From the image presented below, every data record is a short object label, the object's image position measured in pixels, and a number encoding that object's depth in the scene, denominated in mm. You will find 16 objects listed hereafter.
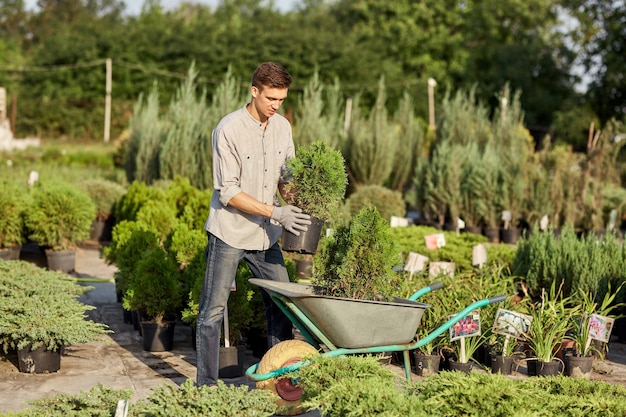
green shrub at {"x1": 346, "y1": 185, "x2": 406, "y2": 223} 11904
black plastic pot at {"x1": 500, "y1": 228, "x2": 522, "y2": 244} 11891
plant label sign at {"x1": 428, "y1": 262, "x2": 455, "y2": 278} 6699
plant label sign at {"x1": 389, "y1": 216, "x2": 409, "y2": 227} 10427
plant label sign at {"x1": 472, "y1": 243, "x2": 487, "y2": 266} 7225
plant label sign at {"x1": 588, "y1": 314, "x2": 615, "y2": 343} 5559
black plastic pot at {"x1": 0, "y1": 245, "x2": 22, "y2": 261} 9320
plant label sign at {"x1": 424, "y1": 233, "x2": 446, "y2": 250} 7875
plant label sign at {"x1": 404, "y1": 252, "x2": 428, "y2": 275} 6715
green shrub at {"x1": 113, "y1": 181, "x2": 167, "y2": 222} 9461
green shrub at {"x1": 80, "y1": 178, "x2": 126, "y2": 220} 11750
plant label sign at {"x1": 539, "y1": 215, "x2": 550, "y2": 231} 8975
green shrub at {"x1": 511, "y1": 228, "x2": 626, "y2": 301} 6863
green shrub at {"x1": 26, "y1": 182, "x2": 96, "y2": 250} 9250
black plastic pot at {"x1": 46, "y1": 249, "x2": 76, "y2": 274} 9297
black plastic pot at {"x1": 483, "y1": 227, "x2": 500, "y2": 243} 12172
